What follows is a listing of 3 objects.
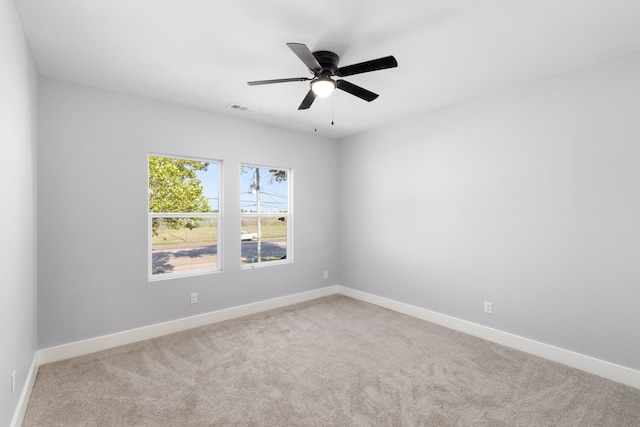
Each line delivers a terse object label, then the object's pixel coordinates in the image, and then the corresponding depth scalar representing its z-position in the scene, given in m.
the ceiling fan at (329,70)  2.15
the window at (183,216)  3.67
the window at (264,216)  4.41
